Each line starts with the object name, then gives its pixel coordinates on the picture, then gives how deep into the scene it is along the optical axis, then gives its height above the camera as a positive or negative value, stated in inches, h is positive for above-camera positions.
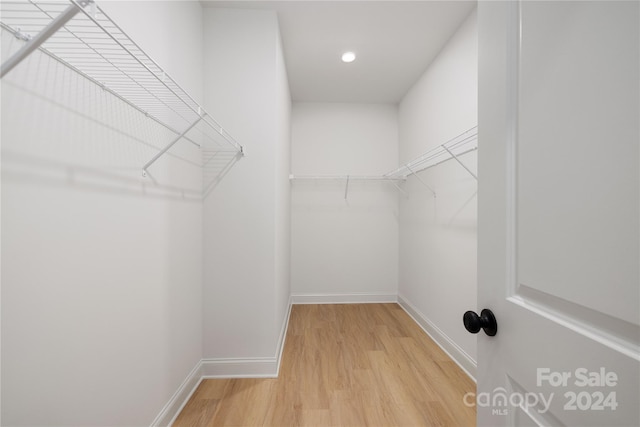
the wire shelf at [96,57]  22.3 +19.5
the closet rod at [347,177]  125.0 +16.2
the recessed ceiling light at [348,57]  94.9 +54.3
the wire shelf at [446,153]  69.9 +18.0
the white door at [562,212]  15.4 +0.0
